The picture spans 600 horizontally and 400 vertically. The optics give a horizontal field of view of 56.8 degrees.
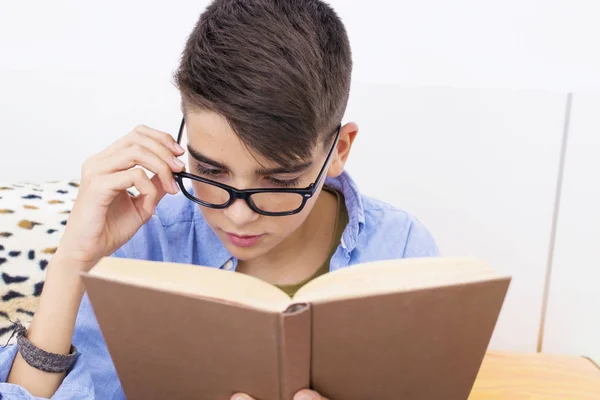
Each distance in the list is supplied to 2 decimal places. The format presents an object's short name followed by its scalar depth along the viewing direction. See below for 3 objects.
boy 0.74
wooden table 1.20
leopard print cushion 1.16
